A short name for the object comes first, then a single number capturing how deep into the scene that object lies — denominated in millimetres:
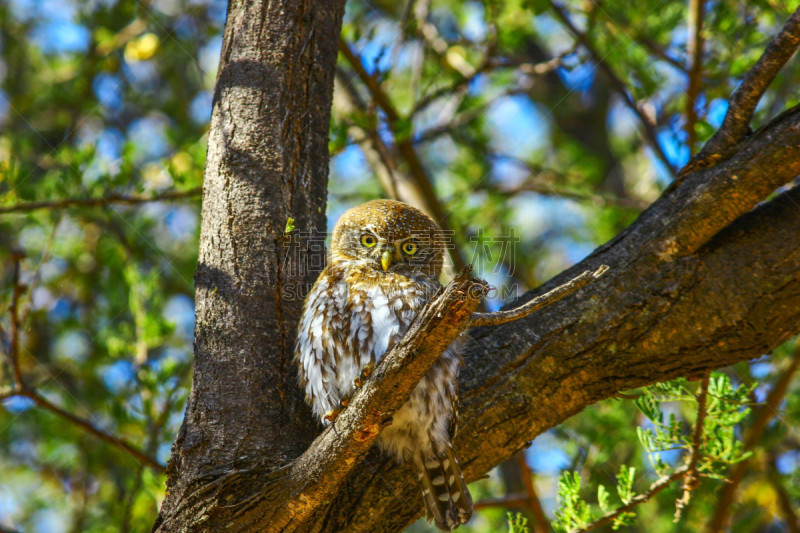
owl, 5898
